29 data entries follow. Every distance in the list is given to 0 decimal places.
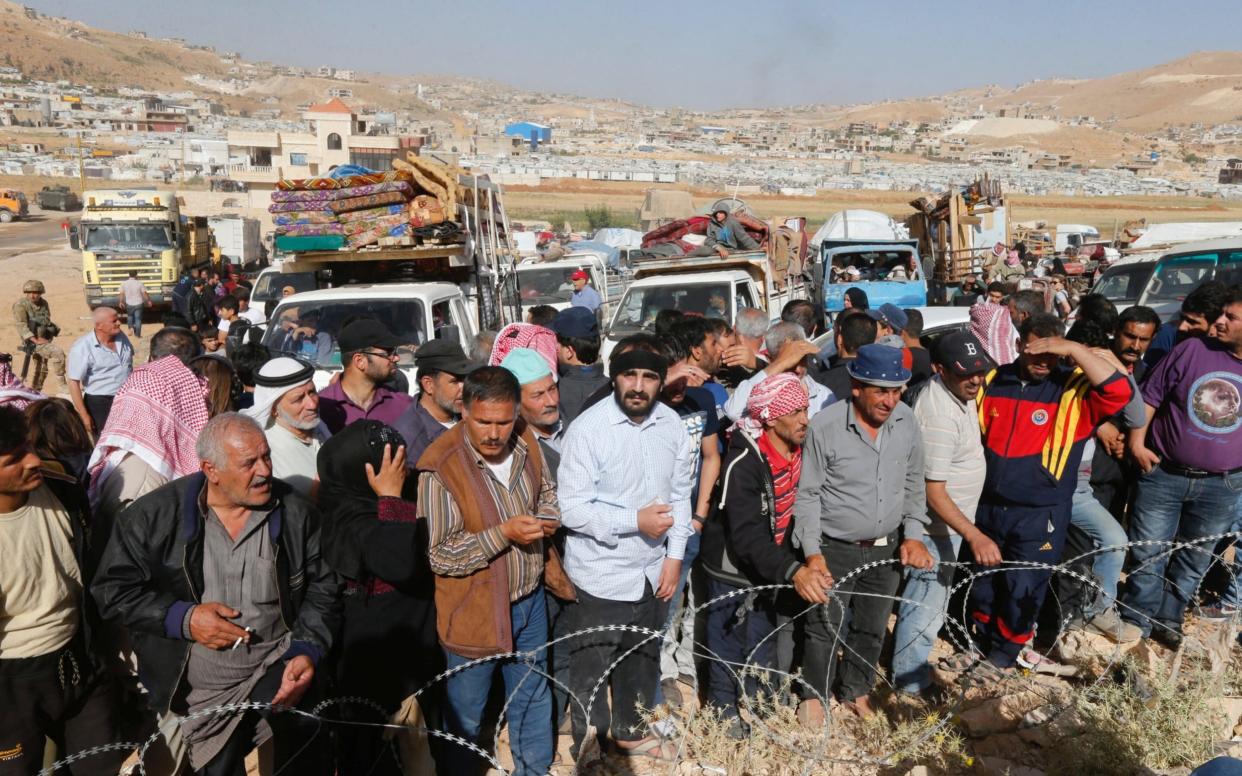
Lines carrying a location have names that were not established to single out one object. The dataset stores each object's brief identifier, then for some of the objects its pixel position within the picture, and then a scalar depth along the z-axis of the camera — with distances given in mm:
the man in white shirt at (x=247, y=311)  12797
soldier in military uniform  10797
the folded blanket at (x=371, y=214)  9023
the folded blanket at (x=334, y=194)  8914
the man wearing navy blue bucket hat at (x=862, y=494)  4145
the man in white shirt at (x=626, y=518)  3895
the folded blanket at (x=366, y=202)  8977
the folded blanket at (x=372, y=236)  9047
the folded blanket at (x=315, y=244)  8797
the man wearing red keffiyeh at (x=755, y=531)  4121
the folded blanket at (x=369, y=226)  9039
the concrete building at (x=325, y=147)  60688
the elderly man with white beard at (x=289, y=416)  4195
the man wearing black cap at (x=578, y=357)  5301
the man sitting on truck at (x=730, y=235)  13617
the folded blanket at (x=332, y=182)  8906
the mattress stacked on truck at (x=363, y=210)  8898
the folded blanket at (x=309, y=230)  8883
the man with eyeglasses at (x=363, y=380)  4941
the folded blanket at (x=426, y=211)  9203
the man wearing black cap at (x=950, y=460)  4465
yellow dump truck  23109
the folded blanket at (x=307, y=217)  8898
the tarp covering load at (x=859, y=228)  19828
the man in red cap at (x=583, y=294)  12314
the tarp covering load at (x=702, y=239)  13673
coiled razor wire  3627
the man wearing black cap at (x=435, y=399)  4488
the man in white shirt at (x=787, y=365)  4758
